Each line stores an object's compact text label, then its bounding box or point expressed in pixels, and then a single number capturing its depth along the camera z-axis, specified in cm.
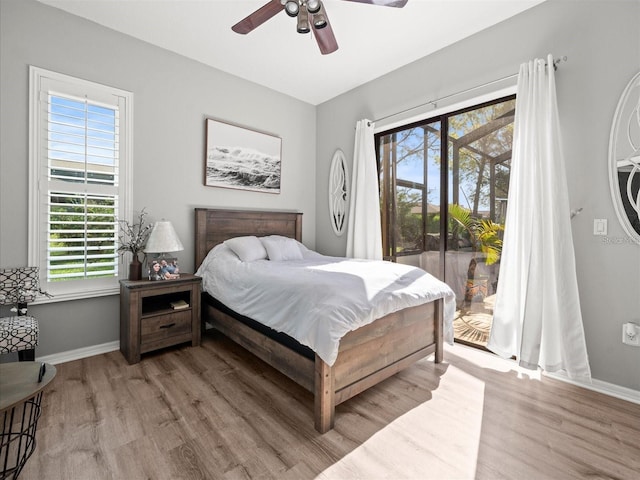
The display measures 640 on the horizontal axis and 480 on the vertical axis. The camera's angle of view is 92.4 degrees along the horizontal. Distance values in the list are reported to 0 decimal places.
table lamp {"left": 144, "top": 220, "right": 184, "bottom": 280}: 273
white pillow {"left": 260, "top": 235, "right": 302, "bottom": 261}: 325
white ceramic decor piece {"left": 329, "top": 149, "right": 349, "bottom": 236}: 411
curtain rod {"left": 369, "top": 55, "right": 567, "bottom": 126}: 231
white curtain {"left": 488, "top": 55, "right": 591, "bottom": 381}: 219
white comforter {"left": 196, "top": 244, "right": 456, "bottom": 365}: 174
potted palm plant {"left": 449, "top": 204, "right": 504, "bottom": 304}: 281
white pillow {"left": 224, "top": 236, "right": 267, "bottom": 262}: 304
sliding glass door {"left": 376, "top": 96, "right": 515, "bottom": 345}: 282
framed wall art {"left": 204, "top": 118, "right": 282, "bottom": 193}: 343
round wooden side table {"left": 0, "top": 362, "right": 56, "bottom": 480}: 119
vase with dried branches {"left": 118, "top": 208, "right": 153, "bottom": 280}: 275
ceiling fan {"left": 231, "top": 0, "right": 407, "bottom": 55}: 193
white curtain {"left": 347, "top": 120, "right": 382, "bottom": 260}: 357
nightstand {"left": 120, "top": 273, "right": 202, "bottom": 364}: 254
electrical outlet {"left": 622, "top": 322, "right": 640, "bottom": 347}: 204
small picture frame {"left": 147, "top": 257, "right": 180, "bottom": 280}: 277
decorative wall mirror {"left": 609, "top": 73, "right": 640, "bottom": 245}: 202
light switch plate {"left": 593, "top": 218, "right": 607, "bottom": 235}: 214
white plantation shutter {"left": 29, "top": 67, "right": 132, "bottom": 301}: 243
